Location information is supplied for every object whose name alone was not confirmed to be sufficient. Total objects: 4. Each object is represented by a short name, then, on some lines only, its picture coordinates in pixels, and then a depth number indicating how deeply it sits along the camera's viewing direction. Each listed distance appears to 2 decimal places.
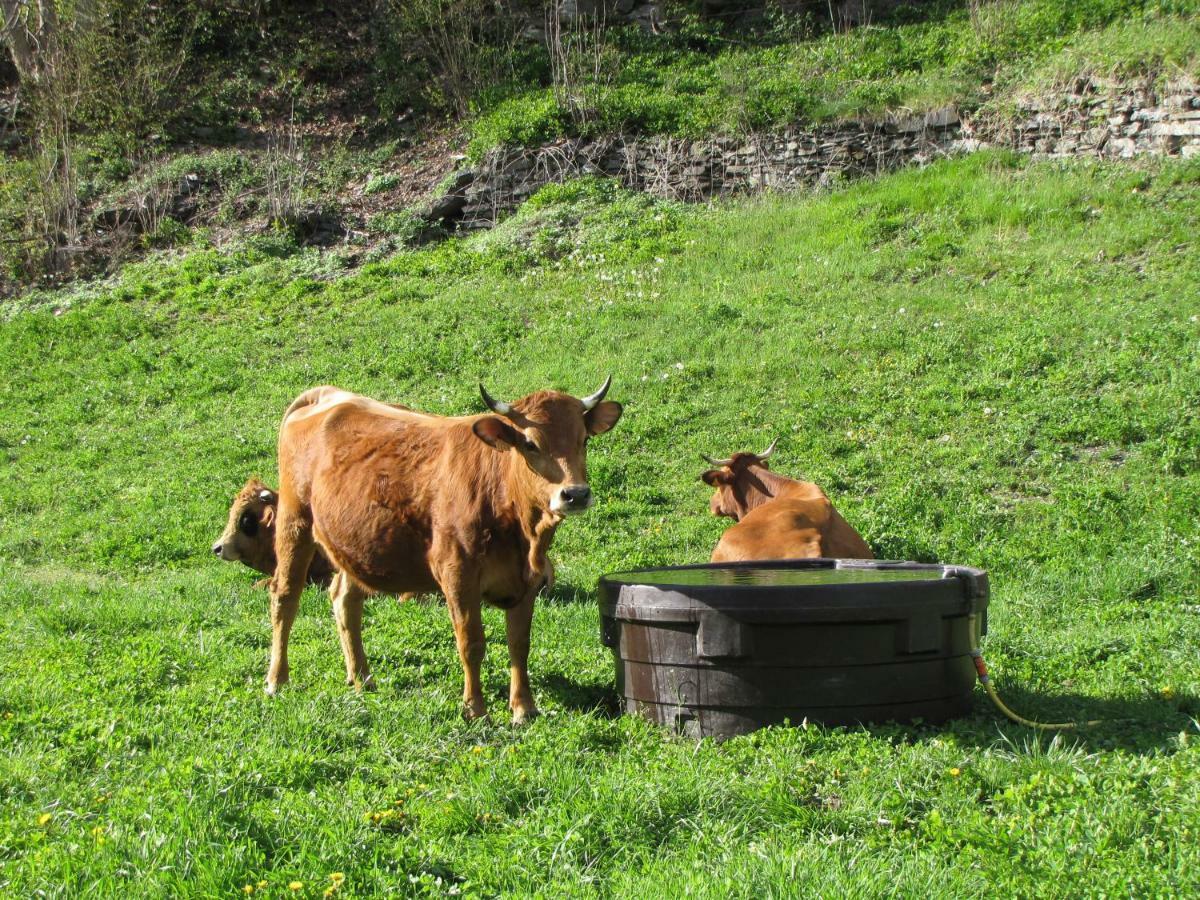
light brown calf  10.15
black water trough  5.11
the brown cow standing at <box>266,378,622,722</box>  6.05
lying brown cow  8.34
